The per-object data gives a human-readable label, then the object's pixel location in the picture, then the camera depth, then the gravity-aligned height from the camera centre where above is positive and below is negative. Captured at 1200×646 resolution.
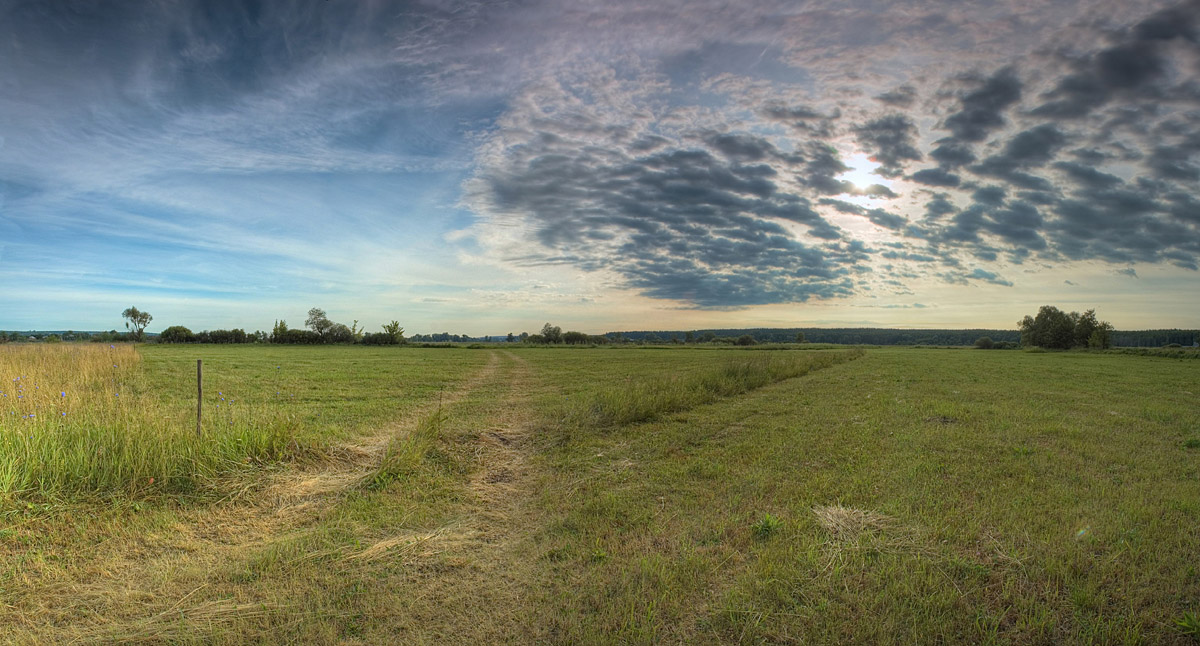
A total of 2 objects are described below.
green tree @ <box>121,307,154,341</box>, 69.88 +3.15
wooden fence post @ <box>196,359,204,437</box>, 8.09 -1.11
